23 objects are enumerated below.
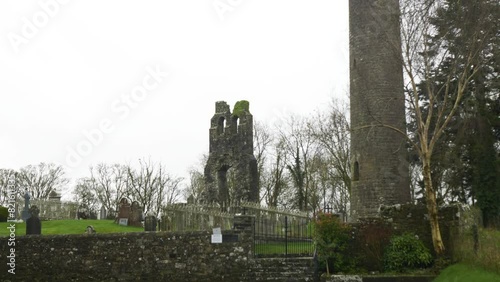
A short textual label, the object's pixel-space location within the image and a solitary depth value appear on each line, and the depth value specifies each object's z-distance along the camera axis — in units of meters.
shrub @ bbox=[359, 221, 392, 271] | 16.64
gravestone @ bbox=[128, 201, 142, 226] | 26.01
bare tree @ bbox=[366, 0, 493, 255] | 16.02
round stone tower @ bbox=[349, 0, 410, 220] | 23.84
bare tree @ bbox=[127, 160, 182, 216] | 48.91
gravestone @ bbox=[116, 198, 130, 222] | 25.94
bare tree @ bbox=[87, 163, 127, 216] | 53.91
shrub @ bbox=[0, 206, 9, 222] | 26.27
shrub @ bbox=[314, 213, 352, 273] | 16.64
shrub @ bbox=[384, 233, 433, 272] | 15.88
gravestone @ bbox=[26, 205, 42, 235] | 19.11
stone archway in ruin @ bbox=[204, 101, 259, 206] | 24.91
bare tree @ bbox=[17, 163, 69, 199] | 53.66
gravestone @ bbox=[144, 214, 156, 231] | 19.78
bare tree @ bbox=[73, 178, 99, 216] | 54.18
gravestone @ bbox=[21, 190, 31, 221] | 23.03
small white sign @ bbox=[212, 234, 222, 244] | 16.94
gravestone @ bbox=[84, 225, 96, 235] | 19.71
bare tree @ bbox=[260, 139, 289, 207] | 43.03
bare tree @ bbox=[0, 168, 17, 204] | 51.81
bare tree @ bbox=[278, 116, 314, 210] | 41.09
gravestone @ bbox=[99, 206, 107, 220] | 32.56
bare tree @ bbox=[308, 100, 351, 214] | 35.76
